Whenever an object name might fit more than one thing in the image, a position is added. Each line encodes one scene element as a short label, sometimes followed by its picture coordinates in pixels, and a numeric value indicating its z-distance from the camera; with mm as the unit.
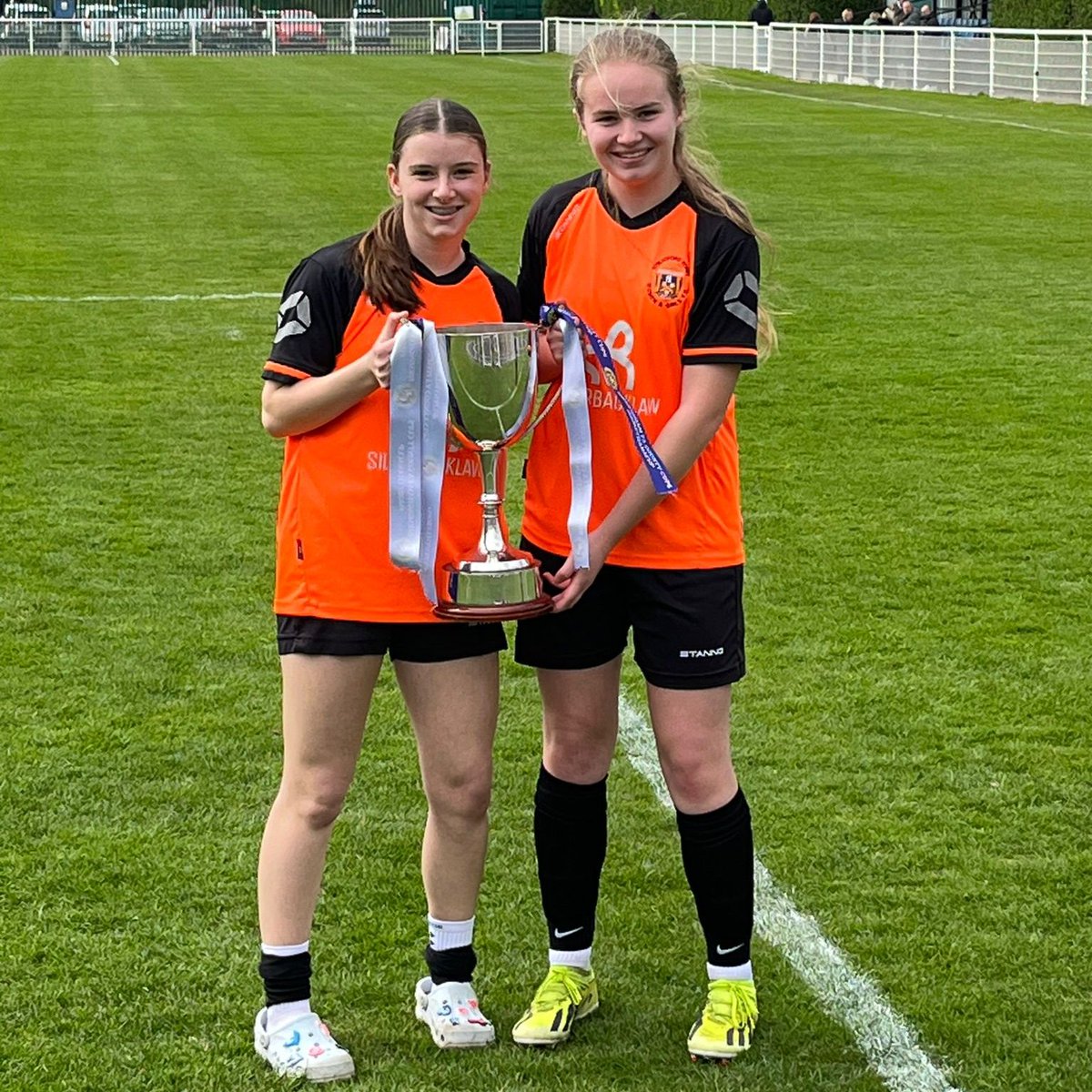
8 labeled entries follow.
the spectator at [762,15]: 46312
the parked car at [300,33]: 59781
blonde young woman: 3395
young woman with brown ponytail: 3336
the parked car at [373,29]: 60125
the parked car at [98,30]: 59219
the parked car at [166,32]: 59781
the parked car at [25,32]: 60156
